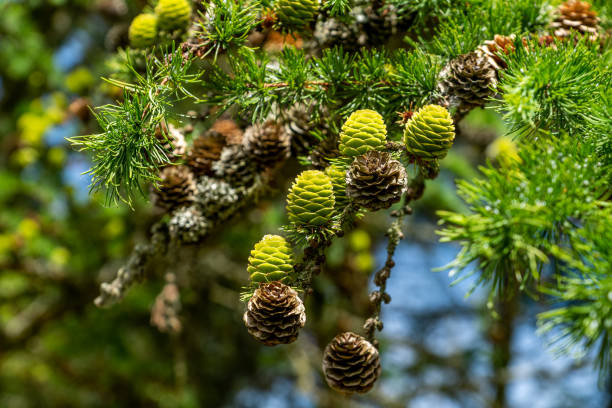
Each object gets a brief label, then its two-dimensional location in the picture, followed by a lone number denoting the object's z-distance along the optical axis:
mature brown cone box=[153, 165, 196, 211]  0.71
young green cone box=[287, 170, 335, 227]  0.64
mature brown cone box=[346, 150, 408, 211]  0.63
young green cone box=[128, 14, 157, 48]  0.73
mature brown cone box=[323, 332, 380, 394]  0.65
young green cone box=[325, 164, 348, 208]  0.65
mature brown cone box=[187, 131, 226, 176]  0.73
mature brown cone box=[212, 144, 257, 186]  0.73
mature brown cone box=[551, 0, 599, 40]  0.71
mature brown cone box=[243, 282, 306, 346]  0.63
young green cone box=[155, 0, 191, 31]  0.71
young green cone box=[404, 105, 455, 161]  0.63
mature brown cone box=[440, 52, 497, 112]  0.66
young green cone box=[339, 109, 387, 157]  0.64
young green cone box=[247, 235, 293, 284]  0.64
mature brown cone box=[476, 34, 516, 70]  0.66
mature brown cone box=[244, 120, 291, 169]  0.71
